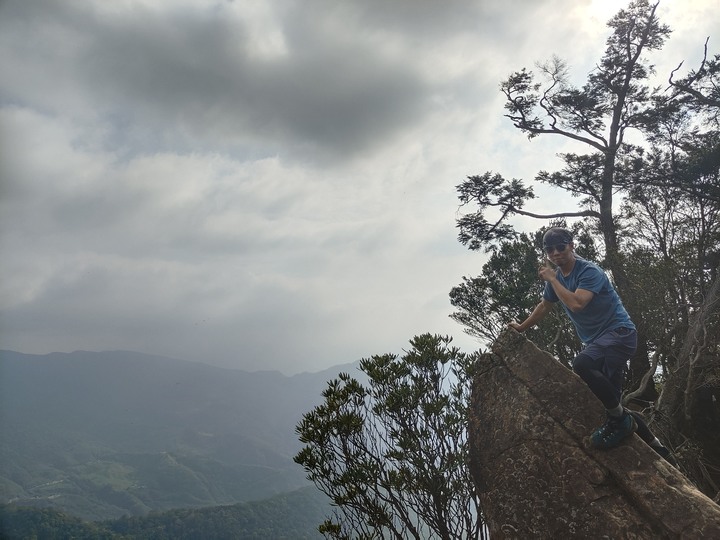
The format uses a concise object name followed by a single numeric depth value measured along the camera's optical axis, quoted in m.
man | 4.25
